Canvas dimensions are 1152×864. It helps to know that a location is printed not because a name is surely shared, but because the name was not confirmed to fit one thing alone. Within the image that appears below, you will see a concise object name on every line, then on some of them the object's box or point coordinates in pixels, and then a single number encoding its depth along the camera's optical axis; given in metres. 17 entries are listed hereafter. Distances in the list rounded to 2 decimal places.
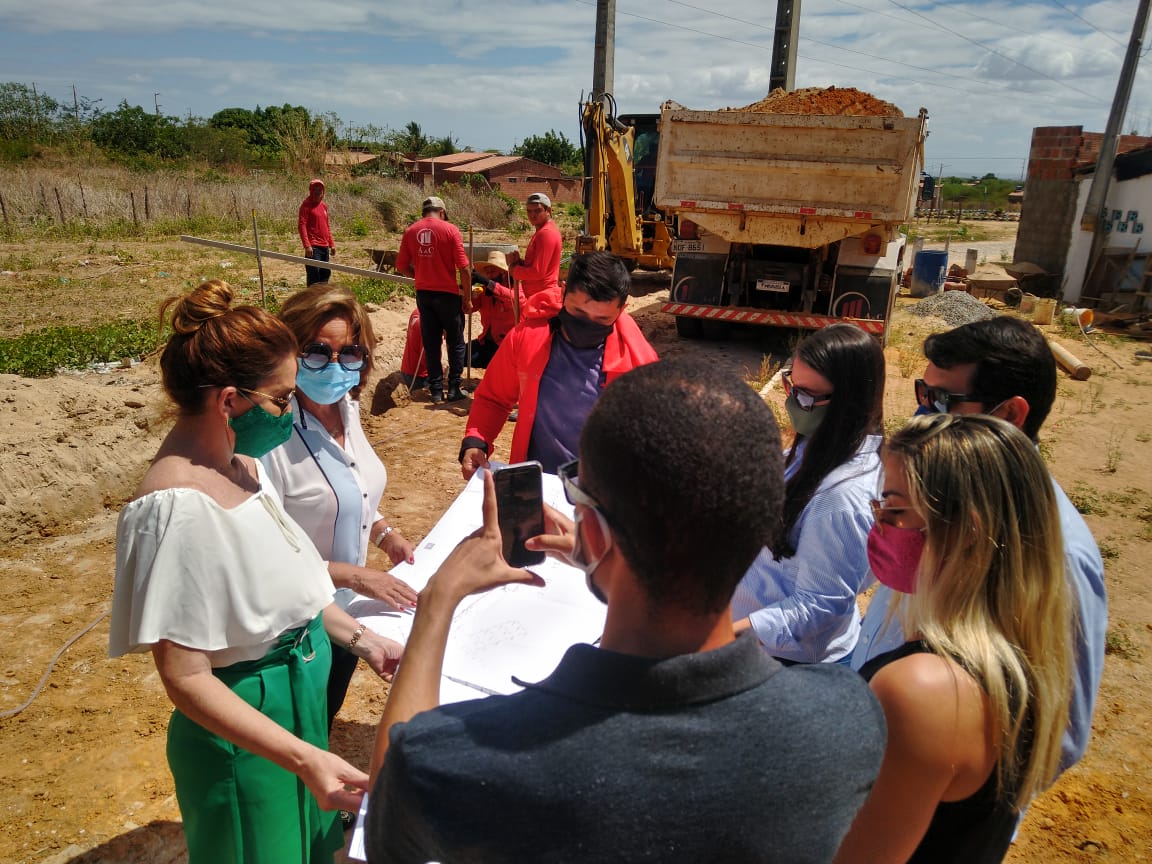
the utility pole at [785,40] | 17.02
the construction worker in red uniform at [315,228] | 11.76
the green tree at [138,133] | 36.84
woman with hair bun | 1.68
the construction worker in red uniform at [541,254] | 8.05
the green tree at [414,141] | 52.63
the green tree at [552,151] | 59.44
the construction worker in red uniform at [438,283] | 7.70
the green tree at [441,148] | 55.71
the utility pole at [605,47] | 14.70
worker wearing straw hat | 8.58
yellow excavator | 12.09
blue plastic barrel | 16.23
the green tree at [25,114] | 33.06
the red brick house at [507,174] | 40.28
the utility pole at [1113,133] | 15.98
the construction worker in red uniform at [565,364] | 3.25
